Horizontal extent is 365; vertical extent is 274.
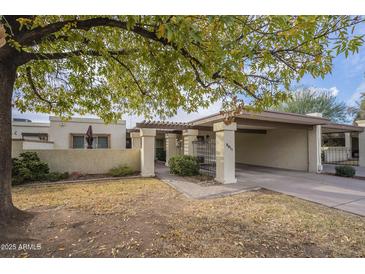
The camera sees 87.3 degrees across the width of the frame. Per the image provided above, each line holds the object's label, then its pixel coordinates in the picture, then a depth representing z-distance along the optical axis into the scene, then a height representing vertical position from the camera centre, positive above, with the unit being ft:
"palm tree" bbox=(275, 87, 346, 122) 78.07 +15.62
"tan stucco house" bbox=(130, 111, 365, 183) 24.68 +0.17
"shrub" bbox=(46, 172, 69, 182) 26.21 -4.59
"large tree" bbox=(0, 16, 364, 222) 8.44 +4.89
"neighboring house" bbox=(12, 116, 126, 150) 41.34 +2.47
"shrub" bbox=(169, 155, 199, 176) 29.12 -3.54
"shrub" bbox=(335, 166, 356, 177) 27.96 -4.34
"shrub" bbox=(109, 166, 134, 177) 29.98 -4.43
